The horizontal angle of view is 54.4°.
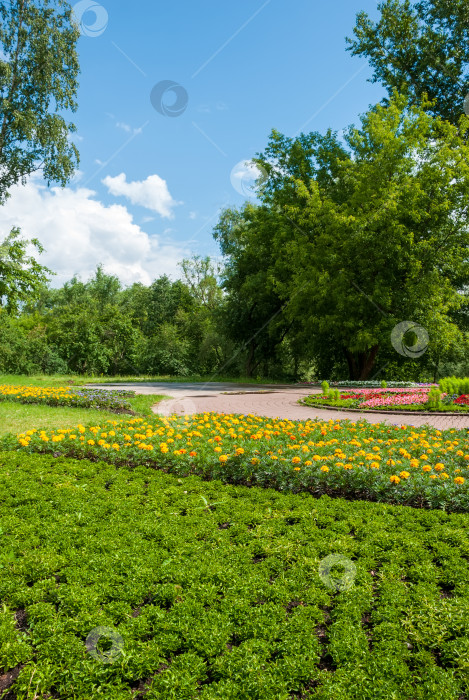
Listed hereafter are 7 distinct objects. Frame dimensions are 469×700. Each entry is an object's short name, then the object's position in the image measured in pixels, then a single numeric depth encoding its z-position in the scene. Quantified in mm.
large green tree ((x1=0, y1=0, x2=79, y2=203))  16281
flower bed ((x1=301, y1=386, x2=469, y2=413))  11609
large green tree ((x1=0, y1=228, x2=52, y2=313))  14727
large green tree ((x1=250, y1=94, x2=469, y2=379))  19453
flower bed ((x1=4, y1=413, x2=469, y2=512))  4508
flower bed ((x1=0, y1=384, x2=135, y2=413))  11157
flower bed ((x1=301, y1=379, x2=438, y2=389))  18219
